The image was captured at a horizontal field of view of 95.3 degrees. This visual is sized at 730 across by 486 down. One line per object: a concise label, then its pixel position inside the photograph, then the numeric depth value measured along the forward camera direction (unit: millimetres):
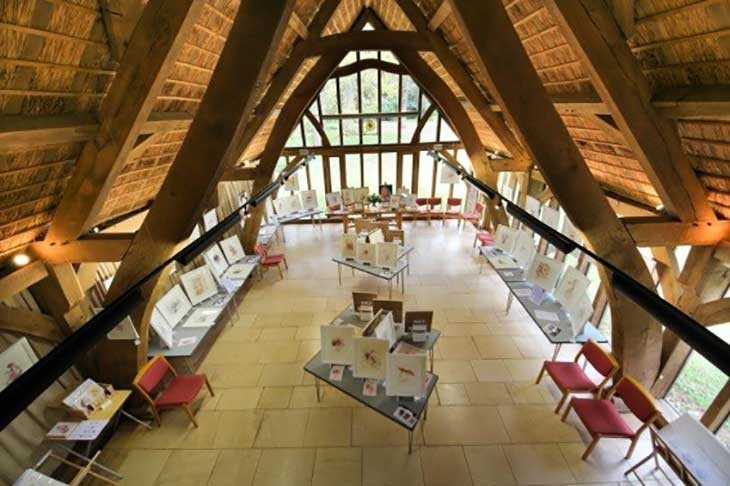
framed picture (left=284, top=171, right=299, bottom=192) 10562
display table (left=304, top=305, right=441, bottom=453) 3461
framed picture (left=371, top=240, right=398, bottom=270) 6273
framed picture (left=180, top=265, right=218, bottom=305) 5328
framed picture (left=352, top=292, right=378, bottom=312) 4715
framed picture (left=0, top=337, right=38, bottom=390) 3410
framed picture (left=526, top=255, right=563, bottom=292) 5094
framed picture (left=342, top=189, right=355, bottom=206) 10784
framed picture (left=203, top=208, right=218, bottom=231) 7273
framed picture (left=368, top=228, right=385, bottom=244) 6945
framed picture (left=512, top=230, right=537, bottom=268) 5996
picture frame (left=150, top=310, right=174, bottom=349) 4434
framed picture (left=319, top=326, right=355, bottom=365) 3873
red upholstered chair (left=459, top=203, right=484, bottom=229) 9495
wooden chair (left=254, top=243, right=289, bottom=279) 7420
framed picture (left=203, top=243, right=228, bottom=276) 6148
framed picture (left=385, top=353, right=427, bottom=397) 3418
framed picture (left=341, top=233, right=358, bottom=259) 6668
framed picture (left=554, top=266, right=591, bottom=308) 4473
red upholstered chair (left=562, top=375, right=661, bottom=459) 3348
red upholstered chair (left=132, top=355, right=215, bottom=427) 3908
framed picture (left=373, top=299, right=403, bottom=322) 4516
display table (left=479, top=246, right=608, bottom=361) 4367
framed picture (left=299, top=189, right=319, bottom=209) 9883
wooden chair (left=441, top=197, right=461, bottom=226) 10508
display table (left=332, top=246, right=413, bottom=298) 6173
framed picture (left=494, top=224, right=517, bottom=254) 6495
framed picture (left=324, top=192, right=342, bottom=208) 10769
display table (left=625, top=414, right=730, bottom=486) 2754
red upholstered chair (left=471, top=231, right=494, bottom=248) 7933
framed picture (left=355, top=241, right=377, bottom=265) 6438
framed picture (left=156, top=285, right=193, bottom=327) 4766
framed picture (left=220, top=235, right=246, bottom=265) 6722
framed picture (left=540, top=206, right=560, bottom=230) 7012
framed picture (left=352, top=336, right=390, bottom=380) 3646
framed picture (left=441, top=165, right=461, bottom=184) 9984
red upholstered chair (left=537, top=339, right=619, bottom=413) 3934
